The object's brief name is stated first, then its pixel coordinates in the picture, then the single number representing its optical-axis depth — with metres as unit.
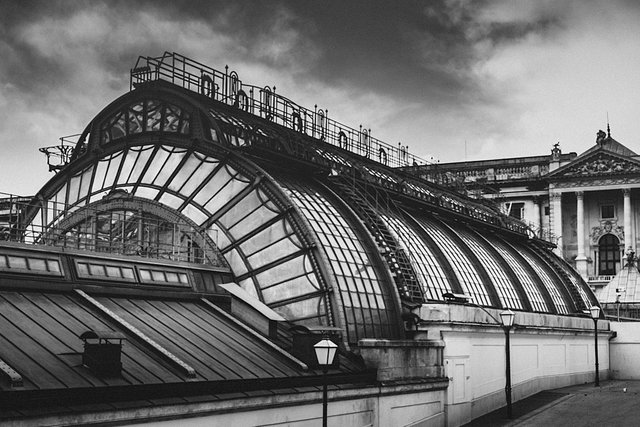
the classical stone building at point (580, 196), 127.94
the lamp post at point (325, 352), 23.41
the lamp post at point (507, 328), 38.69
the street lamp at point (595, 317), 55.09
